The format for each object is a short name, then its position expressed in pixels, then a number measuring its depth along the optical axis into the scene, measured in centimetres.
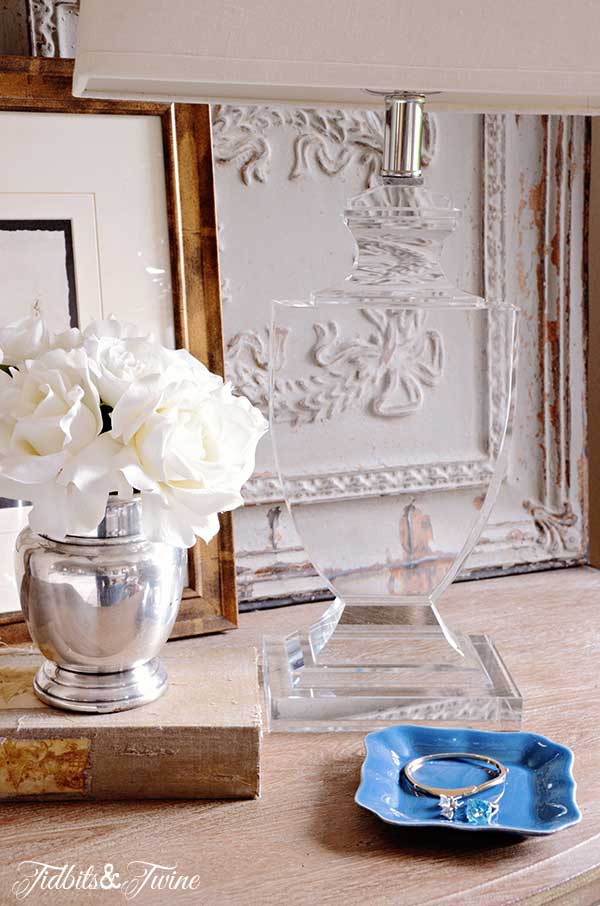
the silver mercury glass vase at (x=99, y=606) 68
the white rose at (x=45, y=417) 64
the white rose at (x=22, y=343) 70
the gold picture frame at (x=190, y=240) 88
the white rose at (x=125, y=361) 65
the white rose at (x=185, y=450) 64
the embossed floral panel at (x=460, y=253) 103
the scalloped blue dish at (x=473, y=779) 62
